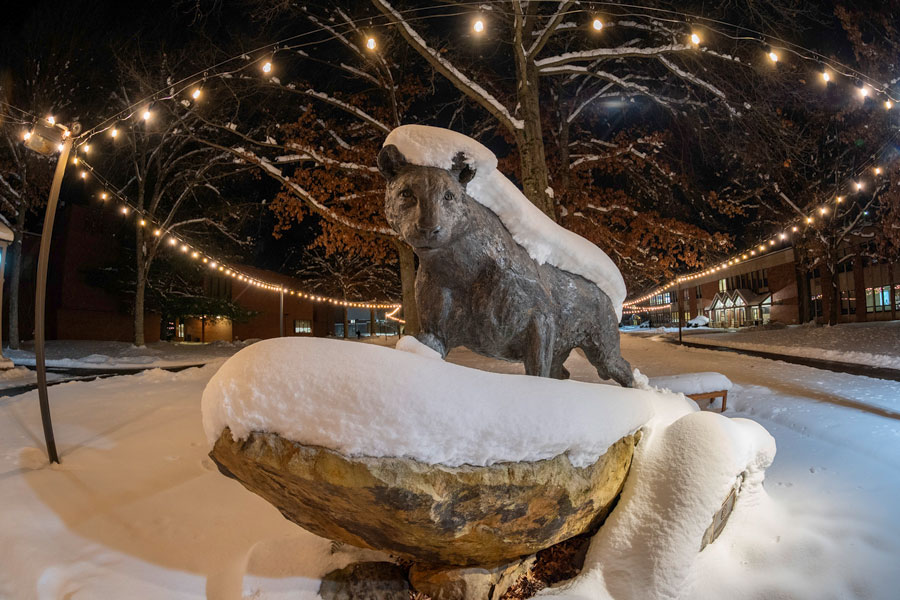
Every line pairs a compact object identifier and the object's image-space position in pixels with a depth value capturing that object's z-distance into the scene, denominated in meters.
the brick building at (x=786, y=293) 25.31
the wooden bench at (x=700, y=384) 5.34
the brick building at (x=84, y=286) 18.23
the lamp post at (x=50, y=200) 4.03
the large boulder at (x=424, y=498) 1.69
